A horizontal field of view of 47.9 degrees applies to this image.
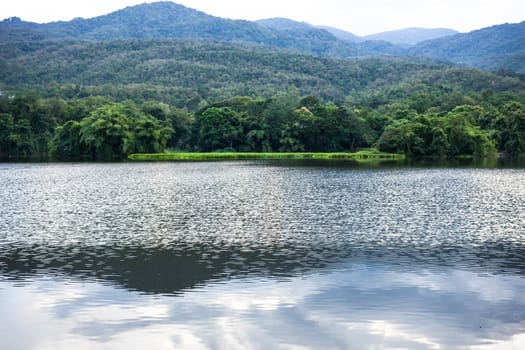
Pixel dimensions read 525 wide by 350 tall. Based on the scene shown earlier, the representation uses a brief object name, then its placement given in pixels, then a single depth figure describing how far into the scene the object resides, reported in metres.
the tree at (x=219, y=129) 120.38
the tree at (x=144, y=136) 109.88
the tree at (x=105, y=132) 106.94
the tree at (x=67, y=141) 112.88
